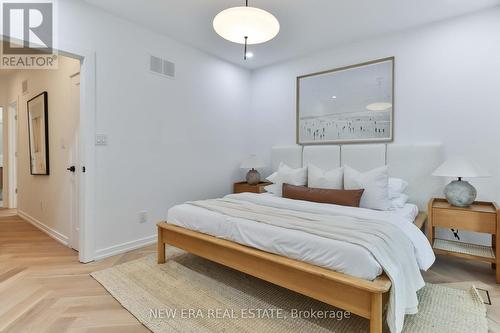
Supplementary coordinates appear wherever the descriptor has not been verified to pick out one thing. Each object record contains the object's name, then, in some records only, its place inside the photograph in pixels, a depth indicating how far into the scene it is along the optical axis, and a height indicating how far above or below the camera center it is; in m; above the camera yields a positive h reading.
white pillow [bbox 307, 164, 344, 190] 2.99 -0.21
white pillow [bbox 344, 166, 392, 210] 2.65 -0.27
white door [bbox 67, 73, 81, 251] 2.99 -0.11
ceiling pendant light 2.07 +1.11
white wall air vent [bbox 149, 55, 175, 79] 3.29 +1.19
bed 1.49 -0.62
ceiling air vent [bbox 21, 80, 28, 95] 4.34 +1.18
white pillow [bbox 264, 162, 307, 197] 3.32 -0.23
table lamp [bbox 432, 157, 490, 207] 2.45 -0.13
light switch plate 2.79 +0.20
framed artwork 3.35 +0.78
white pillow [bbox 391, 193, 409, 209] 2.71 -0.42
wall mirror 3.75 +0.36
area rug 1.71 -1.07
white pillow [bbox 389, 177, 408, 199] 2.85 -0.28
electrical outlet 3.22 -0.70
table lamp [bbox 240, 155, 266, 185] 4.19 -0.09
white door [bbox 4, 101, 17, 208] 5.03 +0.03
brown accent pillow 2.69 -0.37
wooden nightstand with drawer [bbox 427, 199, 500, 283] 2.30 -0.57
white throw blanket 1.47 -0.49
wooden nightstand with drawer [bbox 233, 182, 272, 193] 4.06 -0.43
